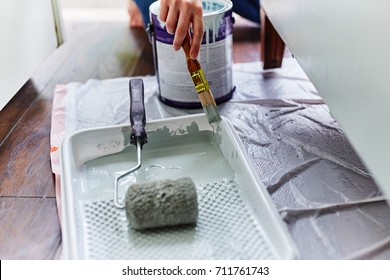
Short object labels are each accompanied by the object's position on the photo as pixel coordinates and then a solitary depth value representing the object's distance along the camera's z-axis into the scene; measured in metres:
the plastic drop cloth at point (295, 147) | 0.71
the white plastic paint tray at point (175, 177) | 0.66
